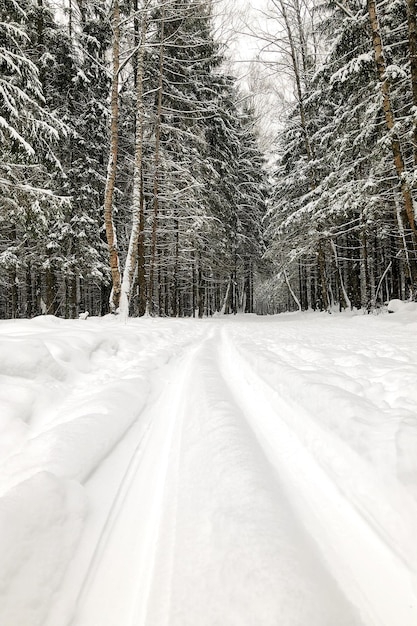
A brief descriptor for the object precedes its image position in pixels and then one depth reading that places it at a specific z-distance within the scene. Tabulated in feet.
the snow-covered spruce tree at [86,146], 41.75
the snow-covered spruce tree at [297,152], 38.63
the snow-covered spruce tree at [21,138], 24.72
